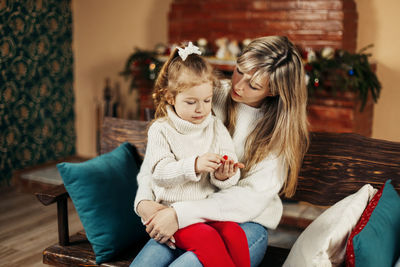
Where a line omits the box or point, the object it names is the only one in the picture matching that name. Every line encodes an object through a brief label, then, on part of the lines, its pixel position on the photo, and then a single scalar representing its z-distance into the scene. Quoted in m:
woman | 1.44
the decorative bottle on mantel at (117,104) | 4.18
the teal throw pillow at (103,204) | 1.62
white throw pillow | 1.29
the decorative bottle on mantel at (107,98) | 4.21
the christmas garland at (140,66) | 3.69
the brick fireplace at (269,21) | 3.24
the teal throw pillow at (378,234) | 1.23
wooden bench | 1.58
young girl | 1.35
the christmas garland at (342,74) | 2.99
